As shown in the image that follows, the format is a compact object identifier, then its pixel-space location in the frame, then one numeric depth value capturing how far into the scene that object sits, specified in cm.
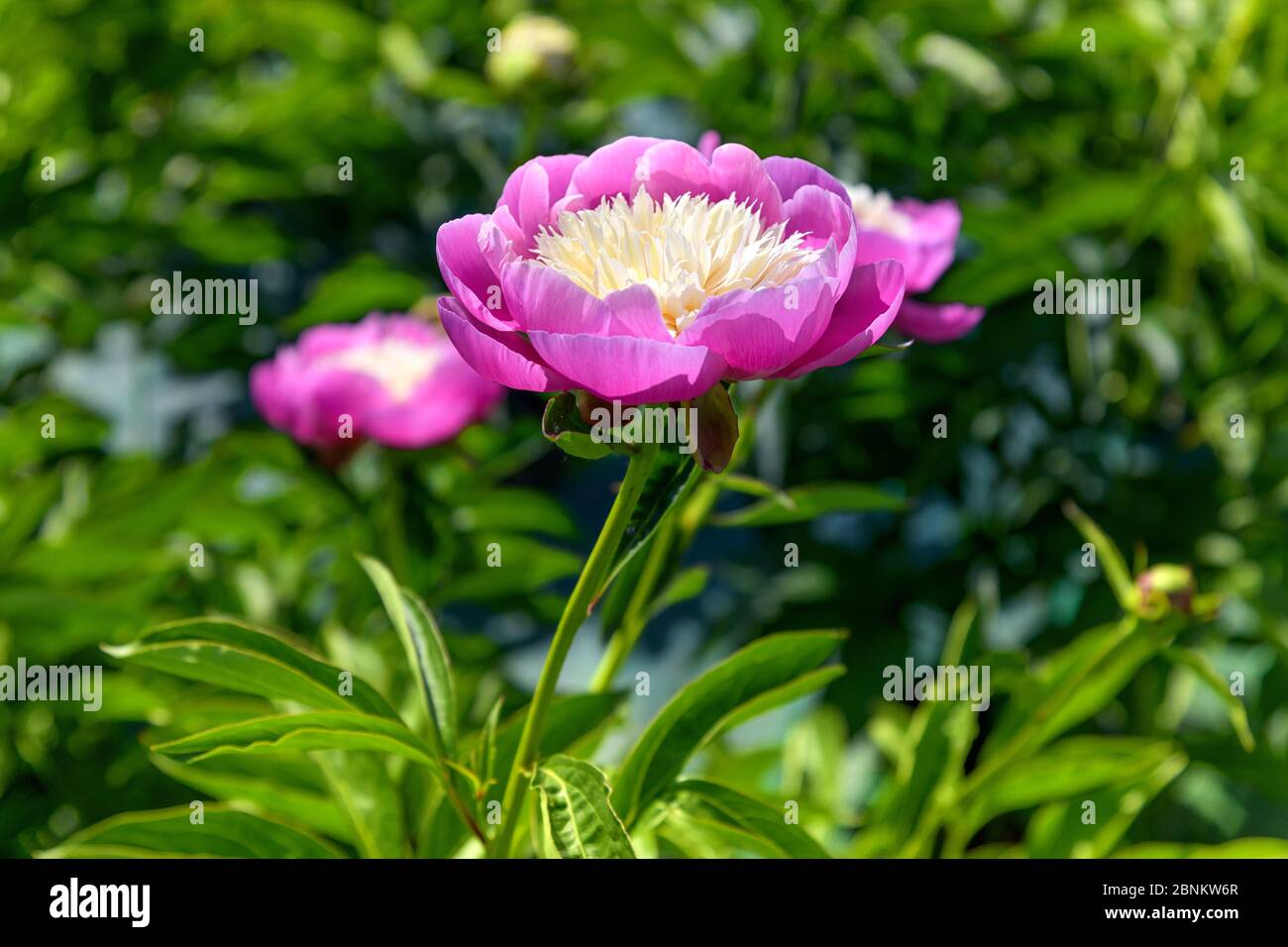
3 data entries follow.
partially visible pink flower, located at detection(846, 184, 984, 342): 57
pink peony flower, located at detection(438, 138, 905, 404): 41
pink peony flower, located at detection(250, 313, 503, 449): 93
